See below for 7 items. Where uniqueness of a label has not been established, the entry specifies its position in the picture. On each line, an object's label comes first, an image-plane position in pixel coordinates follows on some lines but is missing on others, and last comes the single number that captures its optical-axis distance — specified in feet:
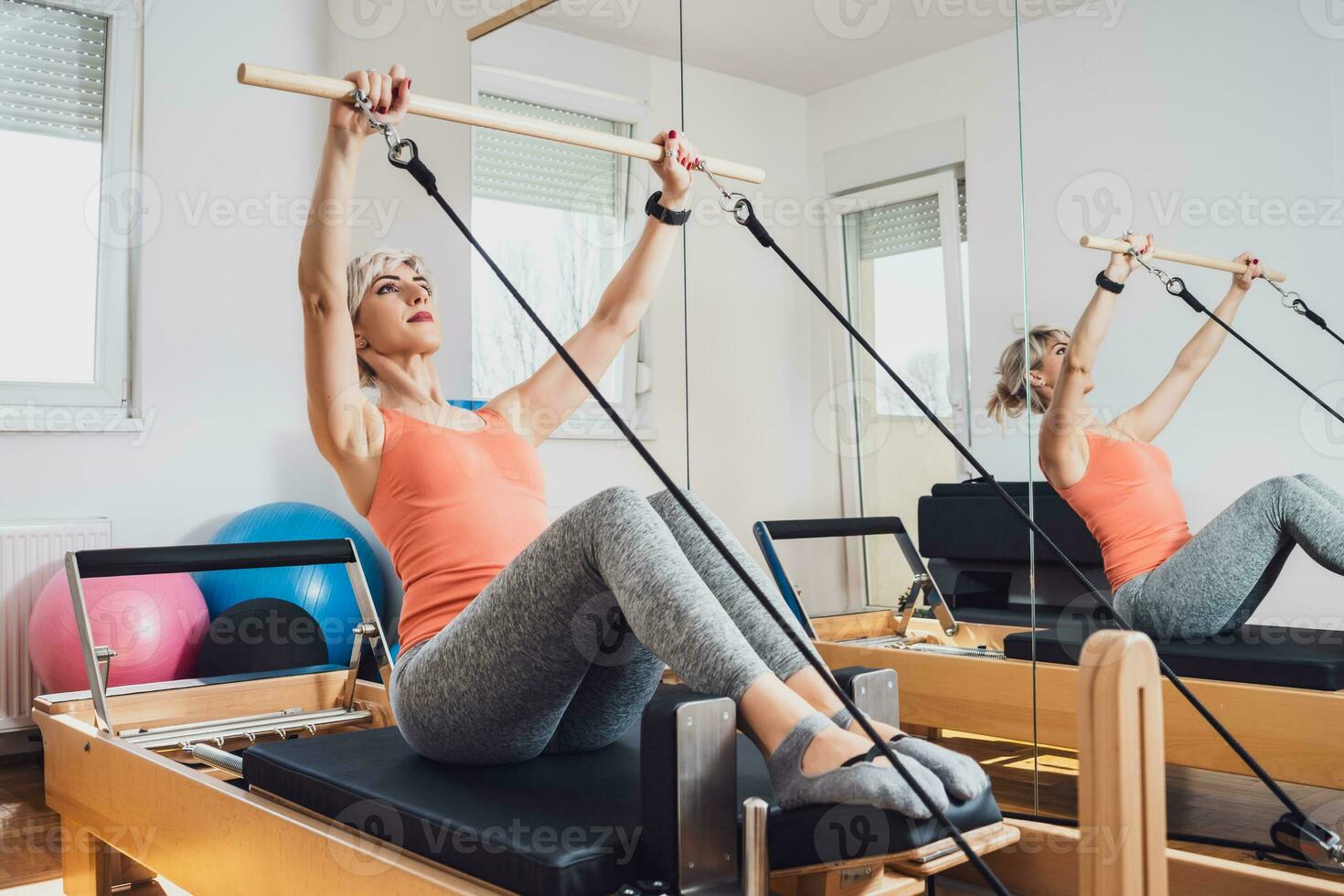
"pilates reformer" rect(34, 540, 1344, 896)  3.30
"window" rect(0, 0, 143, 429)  11.81
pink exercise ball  10.11
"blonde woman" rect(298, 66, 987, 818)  3.99
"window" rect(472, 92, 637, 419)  11.27
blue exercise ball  11.21
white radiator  11.03
